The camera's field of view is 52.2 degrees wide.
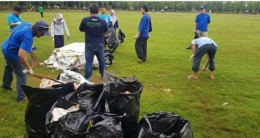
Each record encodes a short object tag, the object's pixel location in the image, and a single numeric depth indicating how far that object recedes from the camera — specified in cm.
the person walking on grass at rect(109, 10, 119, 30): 1162
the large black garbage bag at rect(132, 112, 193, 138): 328
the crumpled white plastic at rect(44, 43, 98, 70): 775
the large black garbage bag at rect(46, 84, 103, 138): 304
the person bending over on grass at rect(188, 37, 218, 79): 649
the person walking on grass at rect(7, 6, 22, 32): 809
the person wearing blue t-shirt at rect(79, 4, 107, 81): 607
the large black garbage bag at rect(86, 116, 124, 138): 291
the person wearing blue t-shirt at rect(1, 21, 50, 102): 426
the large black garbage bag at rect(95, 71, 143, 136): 343
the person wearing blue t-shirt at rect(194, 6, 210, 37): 1095
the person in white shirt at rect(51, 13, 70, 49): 916
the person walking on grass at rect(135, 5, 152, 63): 851
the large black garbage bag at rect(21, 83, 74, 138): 364
